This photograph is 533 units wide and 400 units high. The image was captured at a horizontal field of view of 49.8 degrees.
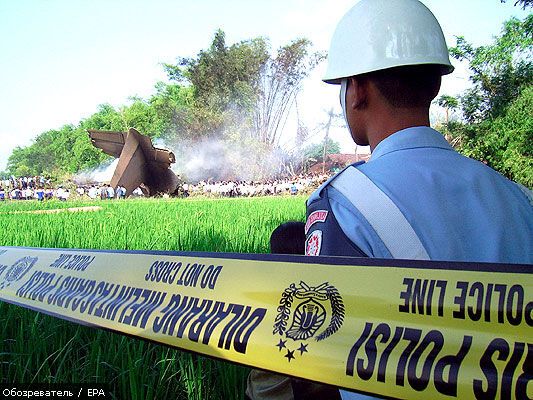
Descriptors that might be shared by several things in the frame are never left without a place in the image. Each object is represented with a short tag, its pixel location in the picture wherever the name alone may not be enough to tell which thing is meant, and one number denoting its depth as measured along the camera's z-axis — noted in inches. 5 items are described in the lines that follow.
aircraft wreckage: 1032.2
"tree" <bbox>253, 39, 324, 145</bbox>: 1806.1
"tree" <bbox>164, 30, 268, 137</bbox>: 1729.8
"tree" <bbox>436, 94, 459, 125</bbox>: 839.1
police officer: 42.1
